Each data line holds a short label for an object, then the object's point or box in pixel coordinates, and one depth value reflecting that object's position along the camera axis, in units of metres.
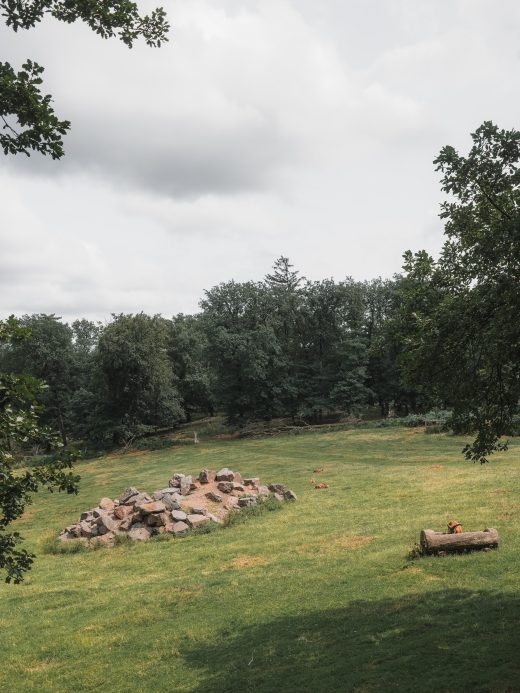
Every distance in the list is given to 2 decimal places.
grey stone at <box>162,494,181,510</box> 27.45
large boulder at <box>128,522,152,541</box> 25.33
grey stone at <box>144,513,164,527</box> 26.20
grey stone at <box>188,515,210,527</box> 26.06
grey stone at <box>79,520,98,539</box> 26.30
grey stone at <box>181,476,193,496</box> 30.55
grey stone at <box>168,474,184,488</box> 31.44
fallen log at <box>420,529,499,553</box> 16.61
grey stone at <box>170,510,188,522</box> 26.25
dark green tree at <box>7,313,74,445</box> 81.38
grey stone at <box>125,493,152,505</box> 28.54
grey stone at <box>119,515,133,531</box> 26.45
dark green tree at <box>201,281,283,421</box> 68.94
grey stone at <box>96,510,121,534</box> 26.27
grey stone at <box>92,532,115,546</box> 25.17
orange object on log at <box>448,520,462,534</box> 17.57
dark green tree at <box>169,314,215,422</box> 82.50
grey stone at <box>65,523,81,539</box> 26.64
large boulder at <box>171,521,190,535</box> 25.38
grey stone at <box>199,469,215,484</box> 32.00
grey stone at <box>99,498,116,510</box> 29.39
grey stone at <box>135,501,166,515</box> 26.53
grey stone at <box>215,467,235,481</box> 31.89
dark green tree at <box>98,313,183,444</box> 67.44
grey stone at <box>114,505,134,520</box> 27.75
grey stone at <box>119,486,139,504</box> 29.71
